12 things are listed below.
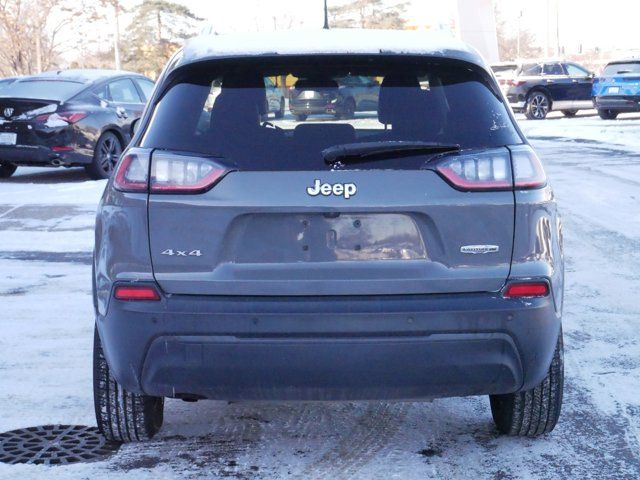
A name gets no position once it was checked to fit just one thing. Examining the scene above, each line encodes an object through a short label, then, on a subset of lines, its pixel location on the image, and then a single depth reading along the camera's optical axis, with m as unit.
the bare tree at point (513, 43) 109.19
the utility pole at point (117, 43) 53.12
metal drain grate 3.93
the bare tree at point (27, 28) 41.19
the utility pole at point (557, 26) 64.88
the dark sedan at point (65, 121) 13.55
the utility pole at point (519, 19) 102.82
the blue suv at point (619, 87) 27.30
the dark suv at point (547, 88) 30.77
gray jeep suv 3.32
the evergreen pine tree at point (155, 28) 83.62
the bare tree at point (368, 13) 85.19
